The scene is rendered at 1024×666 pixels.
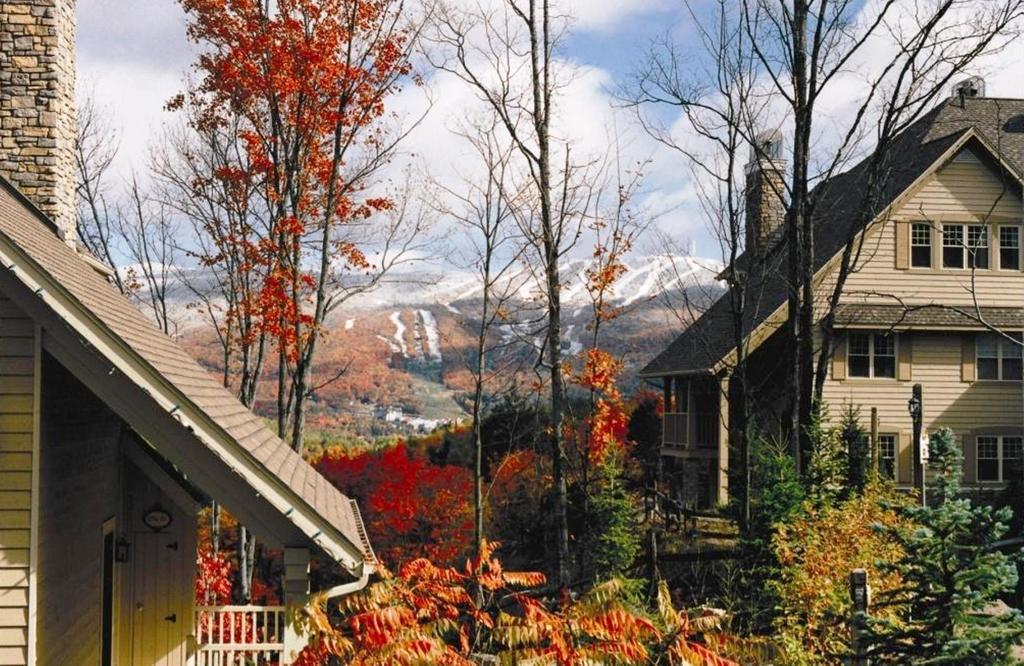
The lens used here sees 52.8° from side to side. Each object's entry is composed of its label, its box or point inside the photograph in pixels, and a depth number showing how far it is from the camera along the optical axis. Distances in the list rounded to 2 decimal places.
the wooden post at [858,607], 10.55
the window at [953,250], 30.03
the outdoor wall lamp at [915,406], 25.11
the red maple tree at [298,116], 21.94
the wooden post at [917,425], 25.19
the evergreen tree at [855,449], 23.06
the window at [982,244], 30.08
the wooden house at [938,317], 29.45
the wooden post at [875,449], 16.80
